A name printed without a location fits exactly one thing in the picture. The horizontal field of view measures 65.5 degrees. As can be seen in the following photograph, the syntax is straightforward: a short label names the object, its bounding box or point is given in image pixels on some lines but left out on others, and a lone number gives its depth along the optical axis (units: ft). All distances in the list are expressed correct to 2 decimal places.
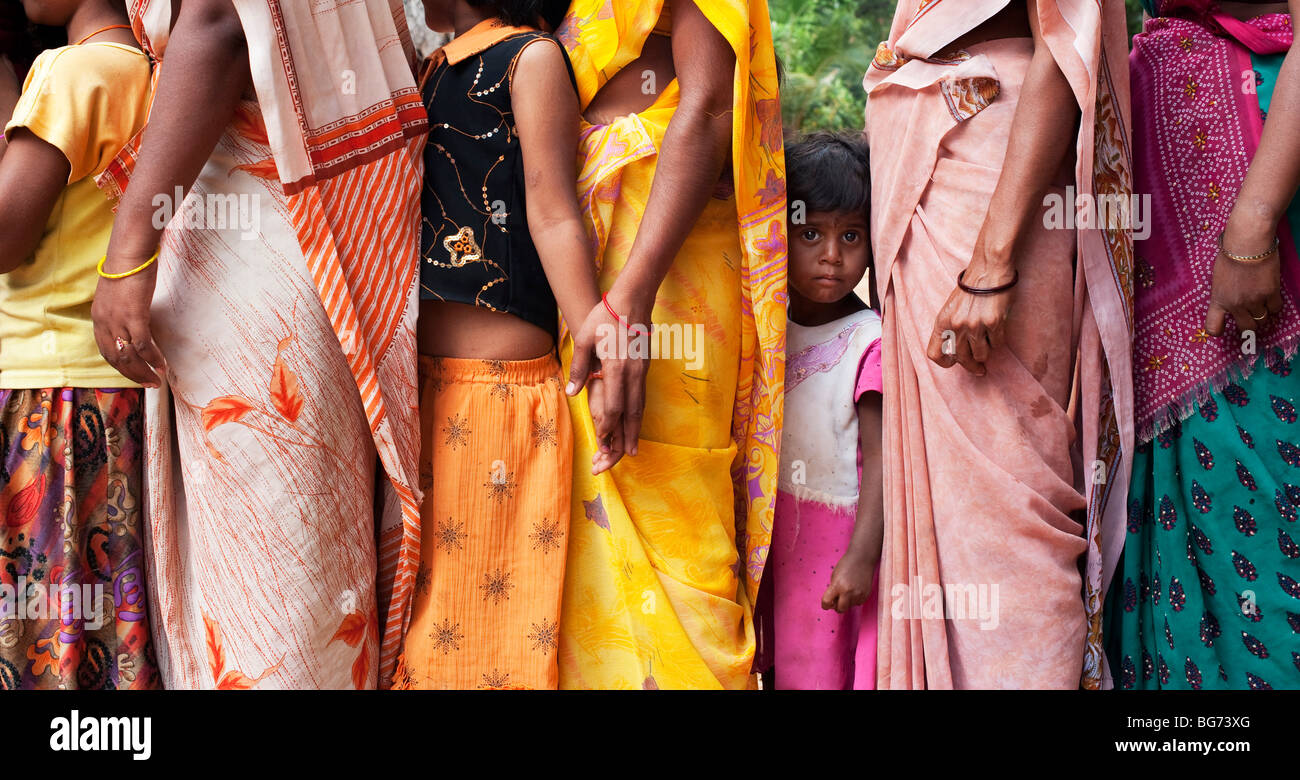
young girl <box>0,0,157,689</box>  6.80
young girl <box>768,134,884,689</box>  7.68
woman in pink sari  6.59
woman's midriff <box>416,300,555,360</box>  7.04
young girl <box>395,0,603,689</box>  6.82
